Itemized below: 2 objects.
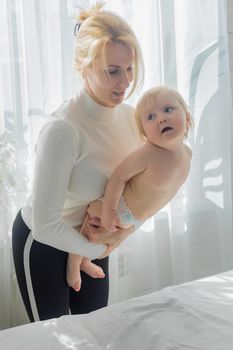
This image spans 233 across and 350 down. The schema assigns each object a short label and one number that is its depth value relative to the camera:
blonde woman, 1.09
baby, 1.14
